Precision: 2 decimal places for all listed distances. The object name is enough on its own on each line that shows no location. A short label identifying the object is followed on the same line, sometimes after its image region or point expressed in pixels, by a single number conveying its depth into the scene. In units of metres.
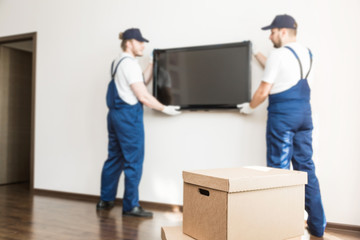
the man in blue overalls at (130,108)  2.53
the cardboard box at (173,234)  1.22
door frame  3.50
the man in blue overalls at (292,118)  2.01
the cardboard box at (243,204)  1.07
